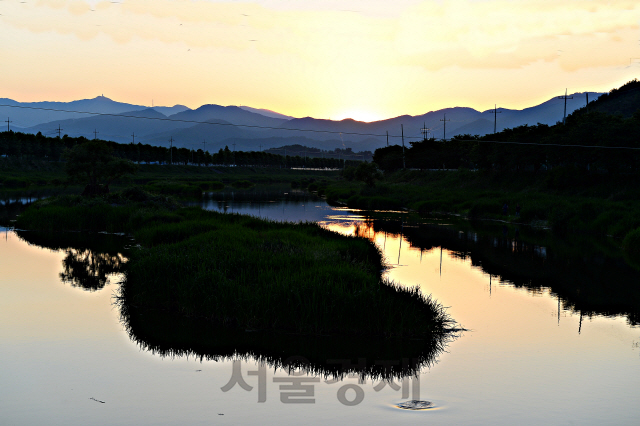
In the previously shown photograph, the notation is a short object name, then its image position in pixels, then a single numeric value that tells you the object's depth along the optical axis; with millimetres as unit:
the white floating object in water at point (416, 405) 10711
